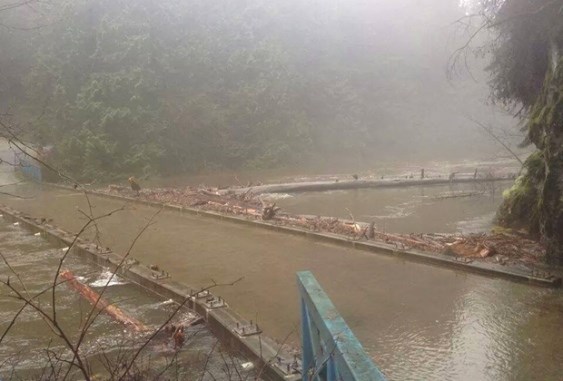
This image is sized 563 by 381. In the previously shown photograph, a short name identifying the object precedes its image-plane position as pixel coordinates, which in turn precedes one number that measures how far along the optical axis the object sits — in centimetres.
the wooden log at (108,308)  597
